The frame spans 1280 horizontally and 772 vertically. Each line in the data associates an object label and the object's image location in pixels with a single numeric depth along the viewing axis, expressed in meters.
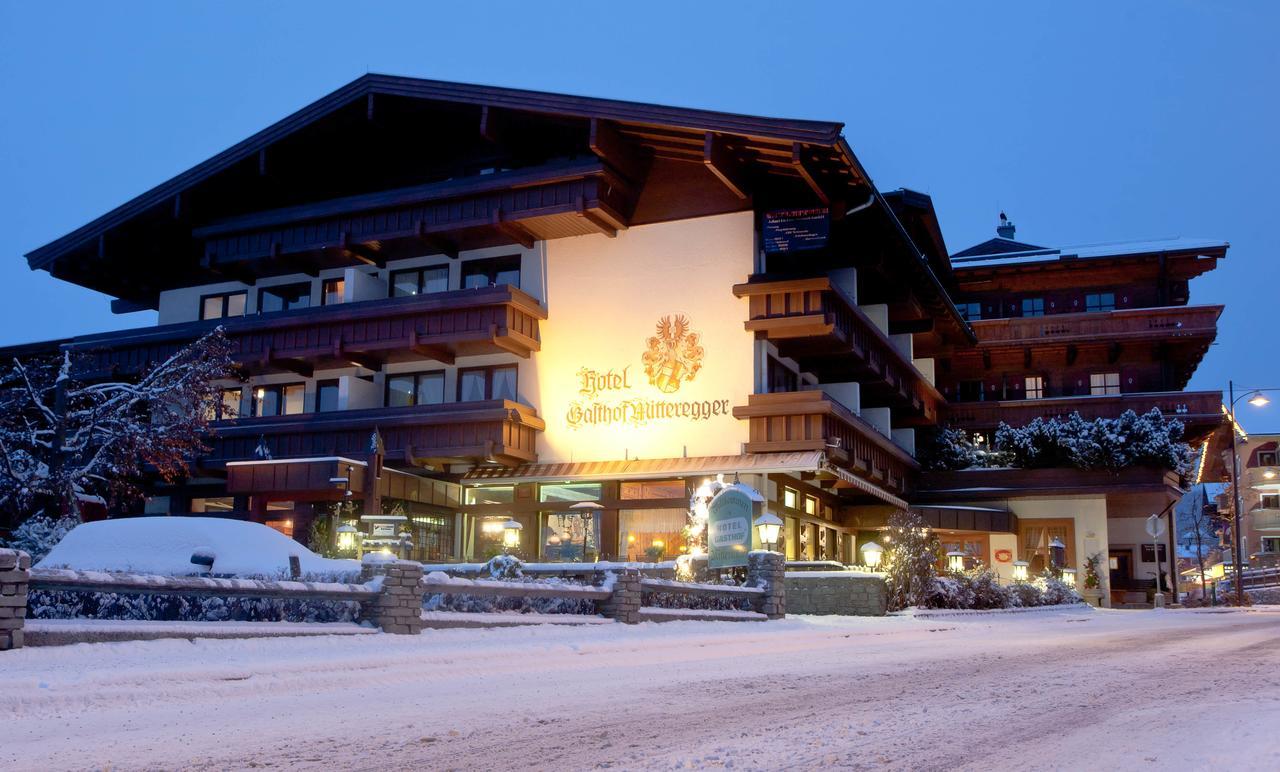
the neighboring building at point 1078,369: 45.59
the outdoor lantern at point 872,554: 30.50
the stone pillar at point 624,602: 20.91
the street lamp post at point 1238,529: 42.91
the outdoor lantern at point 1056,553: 43.91
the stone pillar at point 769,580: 24.80
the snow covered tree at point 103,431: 28.50
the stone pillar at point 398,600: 16.84
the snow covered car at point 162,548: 16.98
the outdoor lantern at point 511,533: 30.59
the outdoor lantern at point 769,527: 27.30
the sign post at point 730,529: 24.19
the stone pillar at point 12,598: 12.78
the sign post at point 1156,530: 42.19
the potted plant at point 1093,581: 43.59
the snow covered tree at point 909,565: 28.56
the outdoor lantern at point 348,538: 29.72
